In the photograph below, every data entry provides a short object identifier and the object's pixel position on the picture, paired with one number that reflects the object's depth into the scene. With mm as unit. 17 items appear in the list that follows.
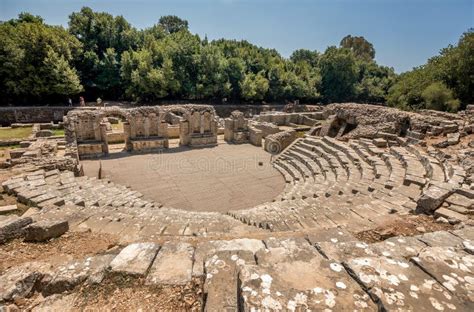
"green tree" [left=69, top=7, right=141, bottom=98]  30922
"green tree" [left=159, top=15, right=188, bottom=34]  53438
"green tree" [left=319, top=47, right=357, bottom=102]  43969
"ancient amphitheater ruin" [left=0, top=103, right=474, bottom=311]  2215
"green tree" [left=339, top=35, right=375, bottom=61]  61844
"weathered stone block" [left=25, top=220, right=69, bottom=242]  4562
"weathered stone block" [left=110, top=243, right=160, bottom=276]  2930
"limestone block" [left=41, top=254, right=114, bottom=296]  2812
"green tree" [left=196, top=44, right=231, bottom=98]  33281
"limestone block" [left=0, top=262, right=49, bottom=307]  2672
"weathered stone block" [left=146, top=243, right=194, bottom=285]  2805
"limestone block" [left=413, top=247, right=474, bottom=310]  2027
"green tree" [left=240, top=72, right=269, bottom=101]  35875
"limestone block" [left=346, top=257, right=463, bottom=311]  1879
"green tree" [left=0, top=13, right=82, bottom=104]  23578
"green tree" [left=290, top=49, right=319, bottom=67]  53466
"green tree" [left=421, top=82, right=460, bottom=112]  21288
